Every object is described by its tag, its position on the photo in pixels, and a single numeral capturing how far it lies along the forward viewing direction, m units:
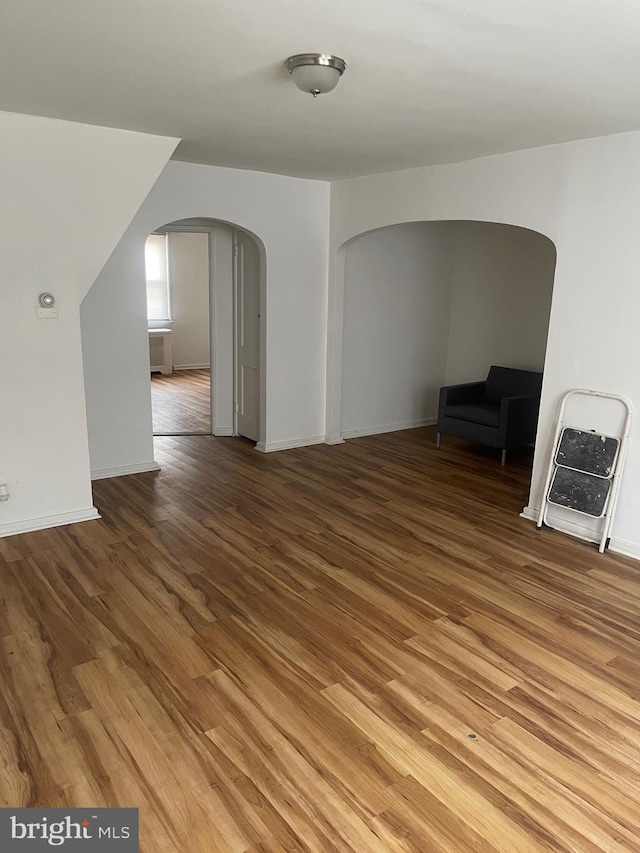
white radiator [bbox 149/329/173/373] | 10.35
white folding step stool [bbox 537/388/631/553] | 3.91
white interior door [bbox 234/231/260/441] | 5.94
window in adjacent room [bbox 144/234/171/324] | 10.38
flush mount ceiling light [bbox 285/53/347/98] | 2.49
